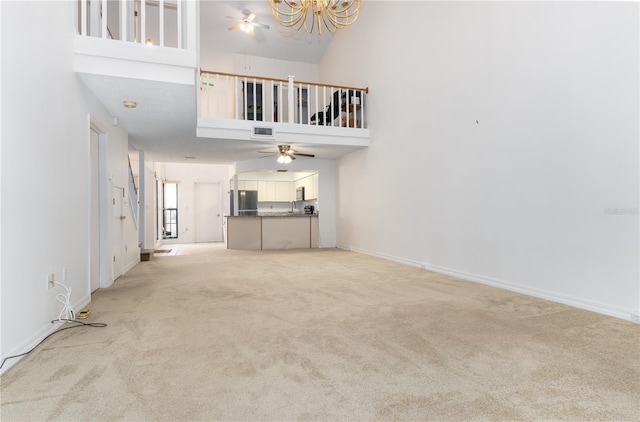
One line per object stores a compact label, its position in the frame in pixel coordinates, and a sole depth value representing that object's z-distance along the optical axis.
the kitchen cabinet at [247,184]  10.05
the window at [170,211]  10.96
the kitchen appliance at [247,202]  9.82
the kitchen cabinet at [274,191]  10.56
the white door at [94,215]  3.72
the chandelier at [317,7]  3.97
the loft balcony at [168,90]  3.21
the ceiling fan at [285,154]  6.60
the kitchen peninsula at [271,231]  8.33
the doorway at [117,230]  4.47
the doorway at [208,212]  11.26
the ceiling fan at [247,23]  7.15
